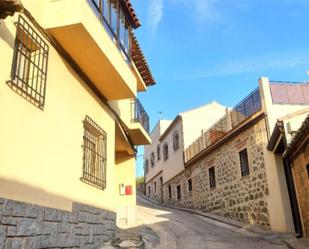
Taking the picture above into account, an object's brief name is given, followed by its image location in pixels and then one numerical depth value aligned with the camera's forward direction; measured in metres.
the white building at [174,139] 17.43
